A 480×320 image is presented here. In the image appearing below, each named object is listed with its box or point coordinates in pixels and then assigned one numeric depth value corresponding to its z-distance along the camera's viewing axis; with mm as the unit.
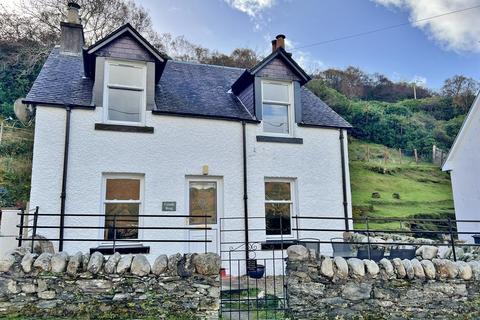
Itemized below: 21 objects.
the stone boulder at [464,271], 5830
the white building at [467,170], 12625
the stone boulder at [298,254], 5445
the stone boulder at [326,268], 5430
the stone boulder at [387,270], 5617
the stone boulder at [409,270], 5668
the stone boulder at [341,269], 5487
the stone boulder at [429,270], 5727
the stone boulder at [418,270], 5697
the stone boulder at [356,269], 5523
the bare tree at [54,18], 18219
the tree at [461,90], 28609
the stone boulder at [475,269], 5867
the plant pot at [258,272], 8133
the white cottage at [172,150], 8375
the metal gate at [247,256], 7330
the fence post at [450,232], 6250
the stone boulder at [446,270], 5766
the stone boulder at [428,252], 8047
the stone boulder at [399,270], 5664
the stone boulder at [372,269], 5569
